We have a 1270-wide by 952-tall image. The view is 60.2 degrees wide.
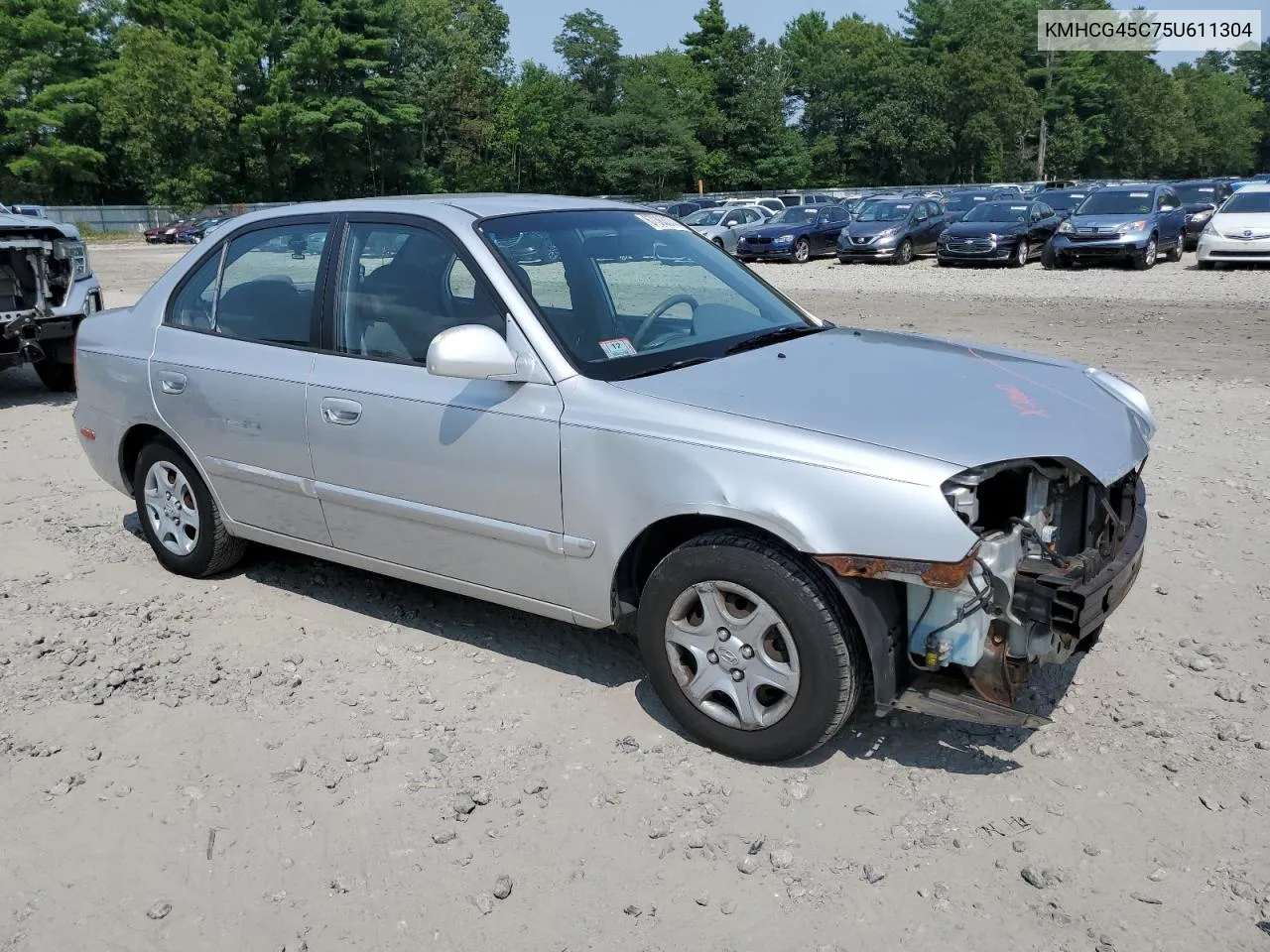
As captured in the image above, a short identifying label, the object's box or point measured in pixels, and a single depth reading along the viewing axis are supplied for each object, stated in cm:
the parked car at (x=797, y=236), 2672
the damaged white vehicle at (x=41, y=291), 927
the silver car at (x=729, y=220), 2951
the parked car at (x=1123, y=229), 2081
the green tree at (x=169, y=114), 6162
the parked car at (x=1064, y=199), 2587
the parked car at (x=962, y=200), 2738
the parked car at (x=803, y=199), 4284
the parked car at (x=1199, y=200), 2459
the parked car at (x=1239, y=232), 1961
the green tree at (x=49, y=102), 6128
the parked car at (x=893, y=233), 2495
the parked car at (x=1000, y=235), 2264
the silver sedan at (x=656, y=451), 322
